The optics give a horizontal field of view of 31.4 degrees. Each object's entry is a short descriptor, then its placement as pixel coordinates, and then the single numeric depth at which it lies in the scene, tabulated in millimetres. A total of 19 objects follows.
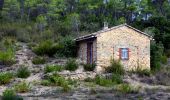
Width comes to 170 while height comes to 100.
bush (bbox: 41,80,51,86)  19881
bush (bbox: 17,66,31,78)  21382
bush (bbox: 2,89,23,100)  12383
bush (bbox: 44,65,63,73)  22000
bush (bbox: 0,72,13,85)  19987
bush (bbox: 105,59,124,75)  23292
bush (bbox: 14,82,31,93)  17491
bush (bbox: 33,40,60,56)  27031
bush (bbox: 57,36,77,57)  26733
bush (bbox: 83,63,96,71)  23326
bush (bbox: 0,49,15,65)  24538
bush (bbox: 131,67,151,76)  23829
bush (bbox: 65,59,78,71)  22674
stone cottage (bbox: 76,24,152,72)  24058
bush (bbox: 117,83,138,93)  17778
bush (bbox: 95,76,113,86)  20502
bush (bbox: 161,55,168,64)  28060
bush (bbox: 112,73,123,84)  21294
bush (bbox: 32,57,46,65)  24995
